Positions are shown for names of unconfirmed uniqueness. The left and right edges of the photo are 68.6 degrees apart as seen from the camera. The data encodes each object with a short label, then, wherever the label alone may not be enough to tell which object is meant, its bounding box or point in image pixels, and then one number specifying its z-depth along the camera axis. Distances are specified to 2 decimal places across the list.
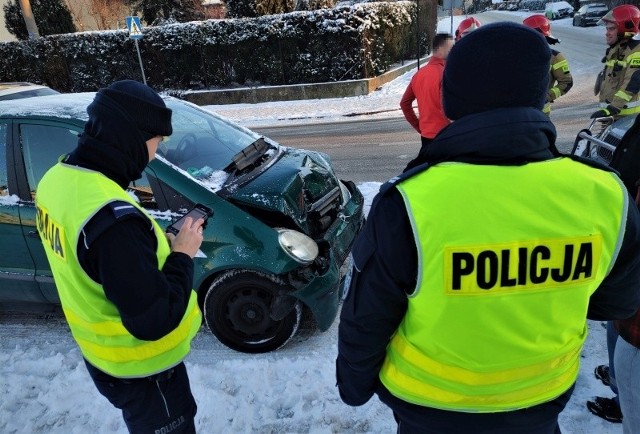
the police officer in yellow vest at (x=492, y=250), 1.15
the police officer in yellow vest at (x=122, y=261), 1.48
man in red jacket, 4.36
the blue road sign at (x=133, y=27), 12.01
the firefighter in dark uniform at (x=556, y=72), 5.39
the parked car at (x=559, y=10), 37.84
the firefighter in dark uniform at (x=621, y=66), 4.52
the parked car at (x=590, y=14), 29.58
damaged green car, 3.07
